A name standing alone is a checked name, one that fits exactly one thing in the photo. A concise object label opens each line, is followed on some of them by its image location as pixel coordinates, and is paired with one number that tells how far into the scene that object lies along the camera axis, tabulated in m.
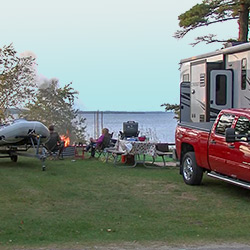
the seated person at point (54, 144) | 15.03
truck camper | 11.48
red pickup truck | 8.24
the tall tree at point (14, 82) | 19.64
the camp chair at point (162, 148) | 13.79
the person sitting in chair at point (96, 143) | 15.43
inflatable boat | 12.50
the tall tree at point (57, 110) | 21.78
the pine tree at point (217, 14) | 18.94
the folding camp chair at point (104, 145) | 15.48
